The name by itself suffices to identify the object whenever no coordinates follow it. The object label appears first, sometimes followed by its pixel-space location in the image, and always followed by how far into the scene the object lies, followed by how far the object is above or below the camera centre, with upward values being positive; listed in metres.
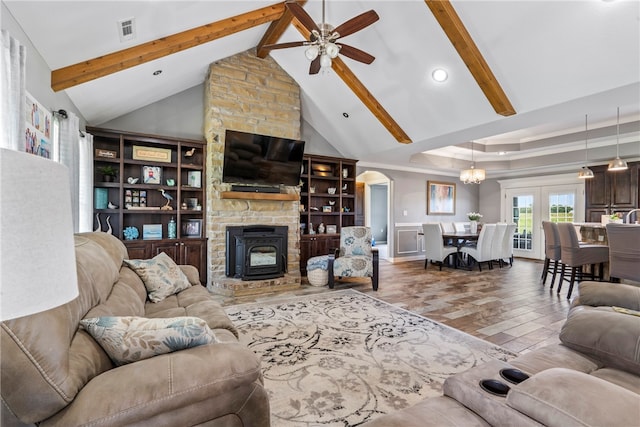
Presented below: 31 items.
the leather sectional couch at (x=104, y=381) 0.87 -0.58
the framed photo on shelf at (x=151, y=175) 4.64 +0.53
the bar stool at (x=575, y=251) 4.22 -0.60
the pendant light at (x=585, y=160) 5.49 +1.04
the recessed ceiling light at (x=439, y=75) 3.79 +1.71
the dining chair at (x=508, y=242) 6.68 -0.75
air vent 2.65 +1.63
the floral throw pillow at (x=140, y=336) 1.18 -0.51
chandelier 6.65 +0.75
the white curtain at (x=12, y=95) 1.71 +0.66
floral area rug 1.87 -1.22
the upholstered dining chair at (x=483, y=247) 6.21 -0.82
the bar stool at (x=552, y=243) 4.73 -0.55
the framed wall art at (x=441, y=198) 8.27 +0.31
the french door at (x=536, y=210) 7.32 -0.03
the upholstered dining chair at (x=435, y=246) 6.36 -0.80
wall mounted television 4.68 +0.81
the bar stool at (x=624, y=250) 3.36 -0.48
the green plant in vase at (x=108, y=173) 4.34 +0.53
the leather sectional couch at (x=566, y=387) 0.74 -0.58
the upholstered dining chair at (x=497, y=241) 6.43 -0.70
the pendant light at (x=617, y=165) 4.88 +0.71
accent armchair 4.78 -0.79
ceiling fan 2.88 +1.72
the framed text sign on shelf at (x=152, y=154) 4.55 +0.84
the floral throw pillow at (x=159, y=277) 2.52 -0.59
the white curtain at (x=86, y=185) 3.52 +0.29
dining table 6.43 -0.69
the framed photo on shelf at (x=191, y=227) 4.94 -0.30
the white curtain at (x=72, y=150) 2.77 +0.55
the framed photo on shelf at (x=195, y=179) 4.97 +0.49
